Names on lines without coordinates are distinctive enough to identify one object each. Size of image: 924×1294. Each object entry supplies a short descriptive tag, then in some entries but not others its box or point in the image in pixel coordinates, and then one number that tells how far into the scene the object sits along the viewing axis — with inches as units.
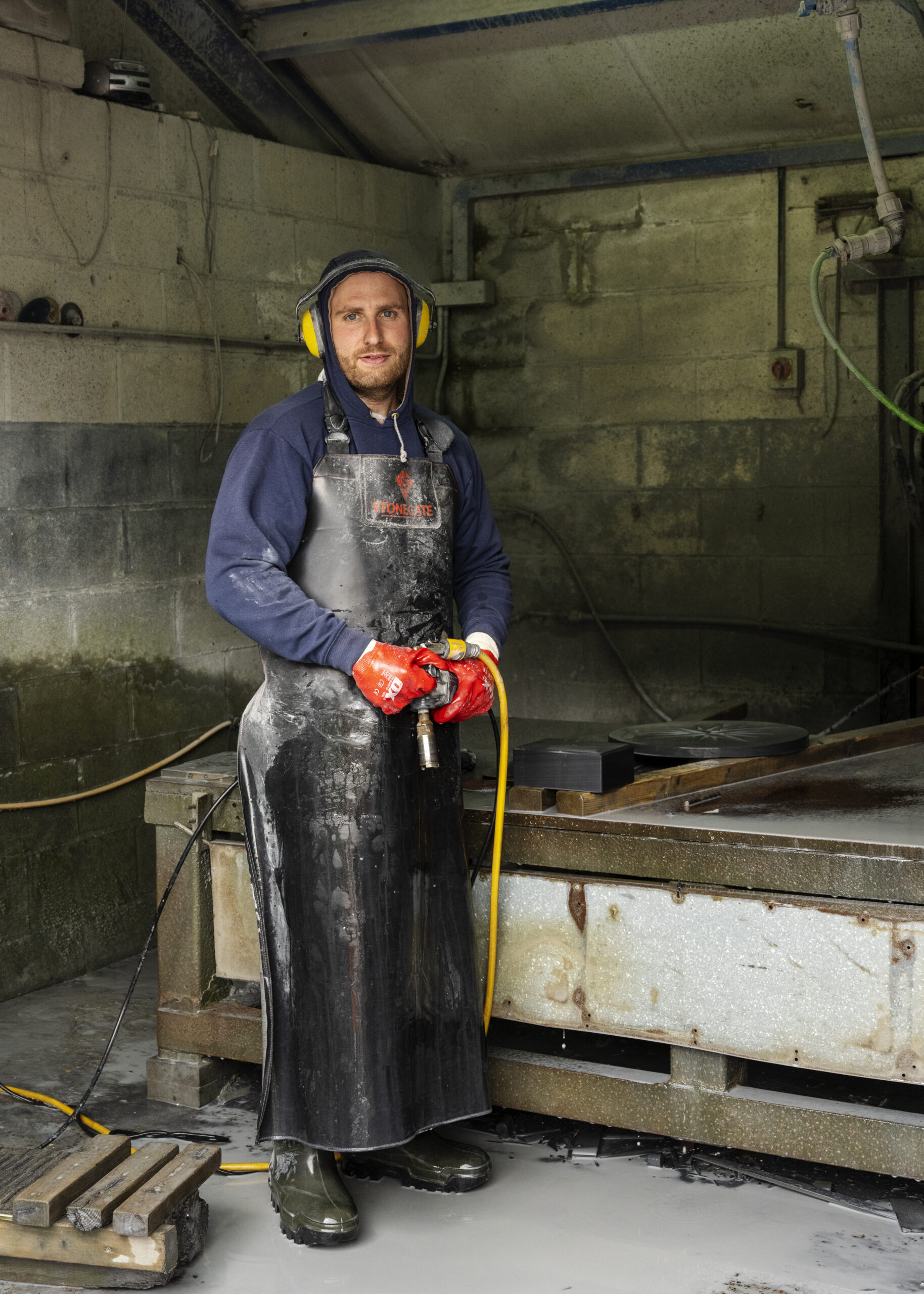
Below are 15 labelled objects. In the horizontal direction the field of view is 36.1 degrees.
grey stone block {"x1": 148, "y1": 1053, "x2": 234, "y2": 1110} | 109.0
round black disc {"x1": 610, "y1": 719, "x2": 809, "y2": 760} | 103.0
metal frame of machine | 85.2
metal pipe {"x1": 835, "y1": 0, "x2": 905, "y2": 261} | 111.3
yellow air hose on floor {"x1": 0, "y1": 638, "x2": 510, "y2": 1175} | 89.1
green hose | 112.0
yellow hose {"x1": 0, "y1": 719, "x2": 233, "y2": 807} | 138.3
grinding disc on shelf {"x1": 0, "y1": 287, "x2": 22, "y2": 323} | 132.3
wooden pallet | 80.5
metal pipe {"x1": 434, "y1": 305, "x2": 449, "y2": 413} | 196.2
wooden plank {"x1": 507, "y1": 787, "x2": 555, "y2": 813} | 97.3
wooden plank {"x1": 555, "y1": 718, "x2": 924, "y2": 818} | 95.7
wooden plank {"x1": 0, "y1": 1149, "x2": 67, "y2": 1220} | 84.7
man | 86.9
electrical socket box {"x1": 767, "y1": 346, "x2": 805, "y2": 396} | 172.7
